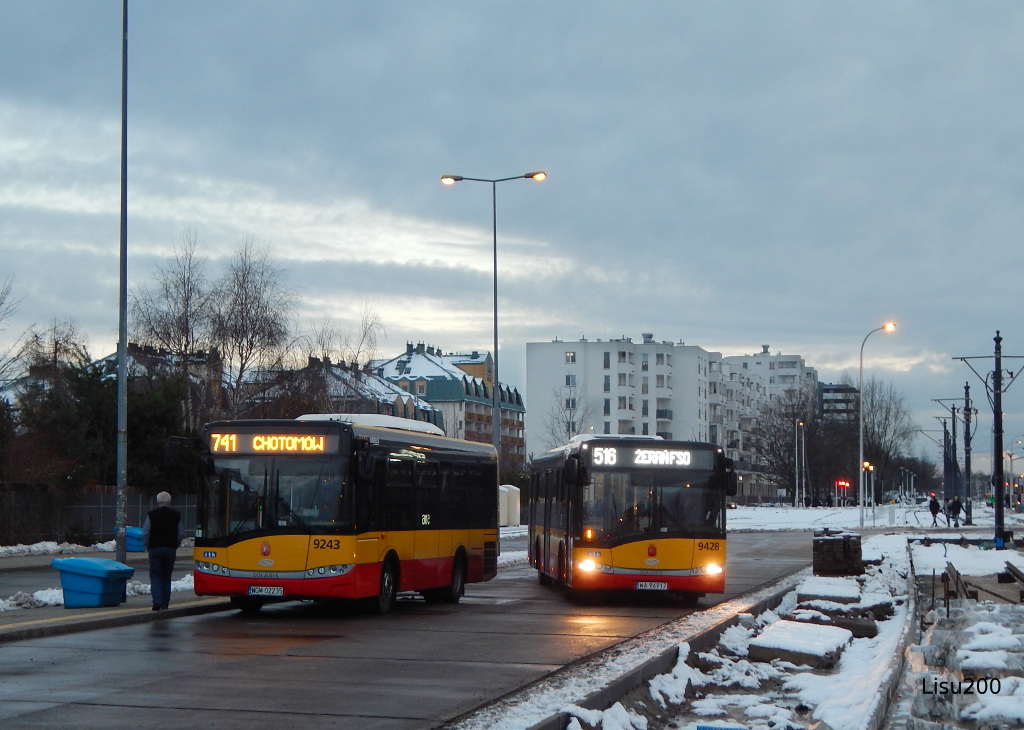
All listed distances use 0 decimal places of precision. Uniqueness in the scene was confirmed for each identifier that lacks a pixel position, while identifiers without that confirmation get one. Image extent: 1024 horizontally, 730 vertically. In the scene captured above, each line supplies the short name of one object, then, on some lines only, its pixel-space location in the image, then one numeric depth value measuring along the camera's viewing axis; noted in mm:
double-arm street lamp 39784
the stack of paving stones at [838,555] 28109
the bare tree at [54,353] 46438
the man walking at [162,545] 17734
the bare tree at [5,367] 38844
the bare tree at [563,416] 107838
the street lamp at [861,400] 54500
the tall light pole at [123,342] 22797
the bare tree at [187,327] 47938
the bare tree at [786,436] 127750
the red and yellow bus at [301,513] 17422
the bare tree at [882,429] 116938
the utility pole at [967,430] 60406
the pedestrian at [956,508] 69188
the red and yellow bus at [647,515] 20844
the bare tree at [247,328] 47812
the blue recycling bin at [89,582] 17859
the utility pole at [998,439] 40750
